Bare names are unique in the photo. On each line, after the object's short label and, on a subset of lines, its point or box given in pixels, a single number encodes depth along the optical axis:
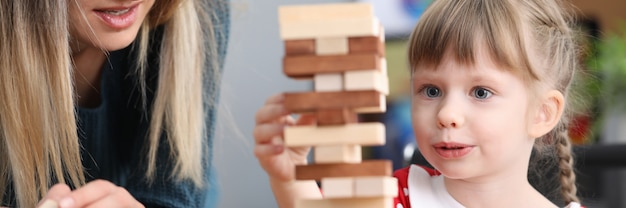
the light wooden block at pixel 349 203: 1.18
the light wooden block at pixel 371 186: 1.16
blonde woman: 1.51
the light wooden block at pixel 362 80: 1.14
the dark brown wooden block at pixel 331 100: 1.15
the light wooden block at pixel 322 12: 1.14
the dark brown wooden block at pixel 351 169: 1.16
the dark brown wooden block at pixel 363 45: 1.15
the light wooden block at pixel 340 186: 1.16
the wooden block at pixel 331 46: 1.15
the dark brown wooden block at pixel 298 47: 1.15
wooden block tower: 1.14
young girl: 1.33
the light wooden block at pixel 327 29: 1.14
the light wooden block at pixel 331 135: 1.15
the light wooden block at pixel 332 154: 1.16
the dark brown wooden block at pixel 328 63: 1.14
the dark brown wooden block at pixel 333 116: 1.15
